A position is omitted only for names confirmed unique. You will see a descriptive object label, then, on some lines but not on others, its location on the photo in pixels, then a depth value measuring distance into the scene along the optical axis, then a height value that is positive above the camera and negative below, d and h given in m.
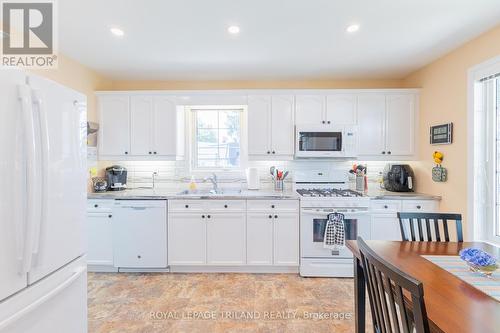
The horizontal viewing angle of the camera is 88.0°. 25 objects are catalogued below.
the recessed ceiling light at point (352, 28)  2.26 +1.23
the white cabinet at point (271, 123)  3.38 +0.56
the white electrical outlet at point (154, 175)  3.65 -0.13
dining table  0.90 -0.53
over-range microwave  3.30 +0.32
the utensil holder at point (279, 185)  3.49 -0.26
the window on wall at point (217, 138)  3.73 +0.40
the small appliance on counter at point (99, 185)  3.28 -0.25
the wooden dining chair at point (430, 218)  1.77 -0.38
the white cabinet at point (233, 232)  3.02 -0.78
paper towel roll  3.53 -0.17
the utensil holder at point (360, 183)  3.34 -0.23
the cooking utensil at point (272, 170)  3.54 -0.06
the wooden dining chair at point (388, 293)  0.78 -0.44
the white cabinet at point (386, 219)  3.02 -0.62
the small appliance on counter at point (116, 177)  3.43 -0.16
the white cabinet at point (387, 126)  3.34 +0.52
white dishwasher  3.01 -0.79
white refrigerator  1.02 -0.17
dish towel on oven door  2.88 -0.75
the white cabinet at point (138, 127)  3.42 +0.51
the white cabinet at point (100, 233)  3.03 -0.79
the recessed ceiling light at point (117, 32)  2.31 +1.22
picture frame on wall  2.76 +0.35
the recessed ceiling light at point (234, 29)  2.29 +1.23
